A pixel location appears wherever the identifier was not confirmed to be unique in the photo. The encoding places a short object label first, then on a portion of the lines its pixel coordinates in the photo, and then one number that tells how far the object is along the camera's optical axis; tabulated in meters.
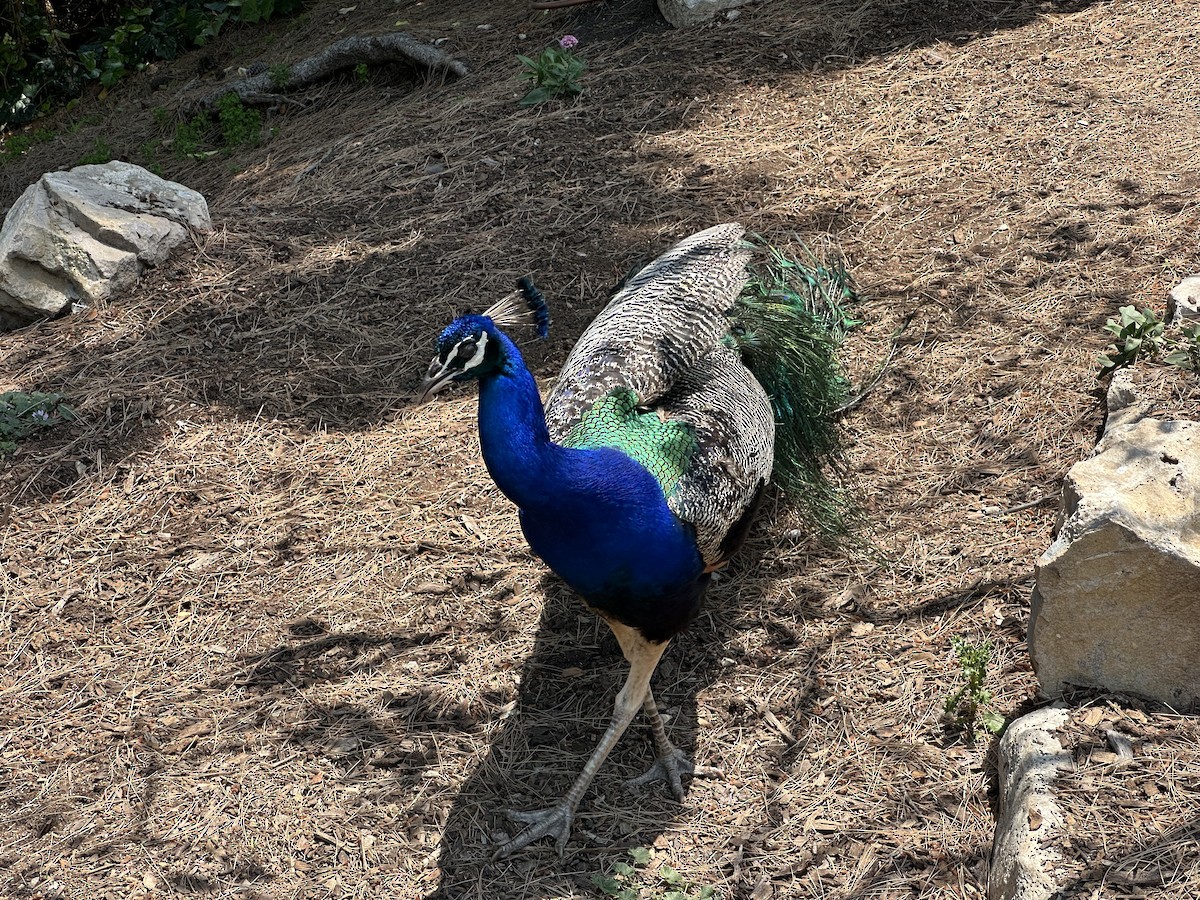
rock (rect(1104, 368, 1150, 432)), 3.19
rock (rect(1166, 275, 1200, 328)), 3.49
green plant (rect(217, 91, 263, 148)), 6.86
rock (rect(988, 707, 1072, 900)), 2.25
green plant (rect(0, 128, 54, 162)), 7.80
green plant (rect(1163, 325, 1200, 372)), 3.16
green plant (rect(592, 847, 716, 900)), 2.66
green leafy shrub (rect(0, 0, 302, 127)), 8.59
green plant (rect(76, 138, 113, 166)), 6.87
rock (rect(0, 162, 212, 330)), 4.89
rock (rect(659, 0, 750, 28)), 6.33
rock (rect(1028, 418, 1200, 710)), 2.47
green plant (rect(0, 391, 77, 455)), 4.24
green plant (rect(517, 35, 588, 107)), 5.91
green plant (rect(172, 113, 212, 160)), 6.88
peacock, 2.46
